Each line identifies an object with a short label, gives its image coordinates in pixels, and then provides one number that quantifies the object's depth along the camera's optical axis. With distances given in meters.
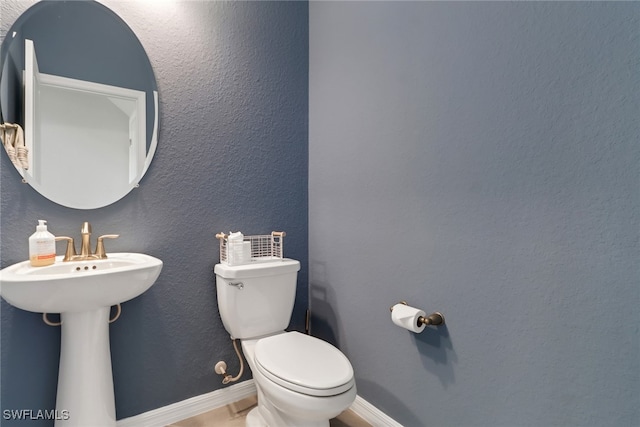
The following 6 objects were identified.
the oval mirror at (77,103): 1.22
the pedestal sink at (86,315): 0.98
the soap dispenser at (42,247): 1.10
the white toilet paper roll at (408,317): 1.17
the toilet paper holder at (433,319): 1.16
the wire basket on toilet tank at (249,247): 1.50
